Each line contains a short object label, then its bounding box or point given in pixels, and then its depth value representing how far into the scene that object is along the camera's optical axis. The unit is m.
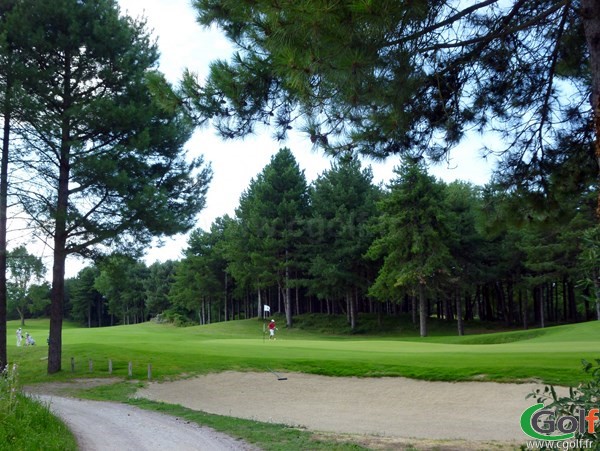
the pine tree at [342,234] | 49.50
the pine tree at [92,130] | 18.64
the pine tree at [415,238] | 41.88
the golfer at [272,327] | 38.85
